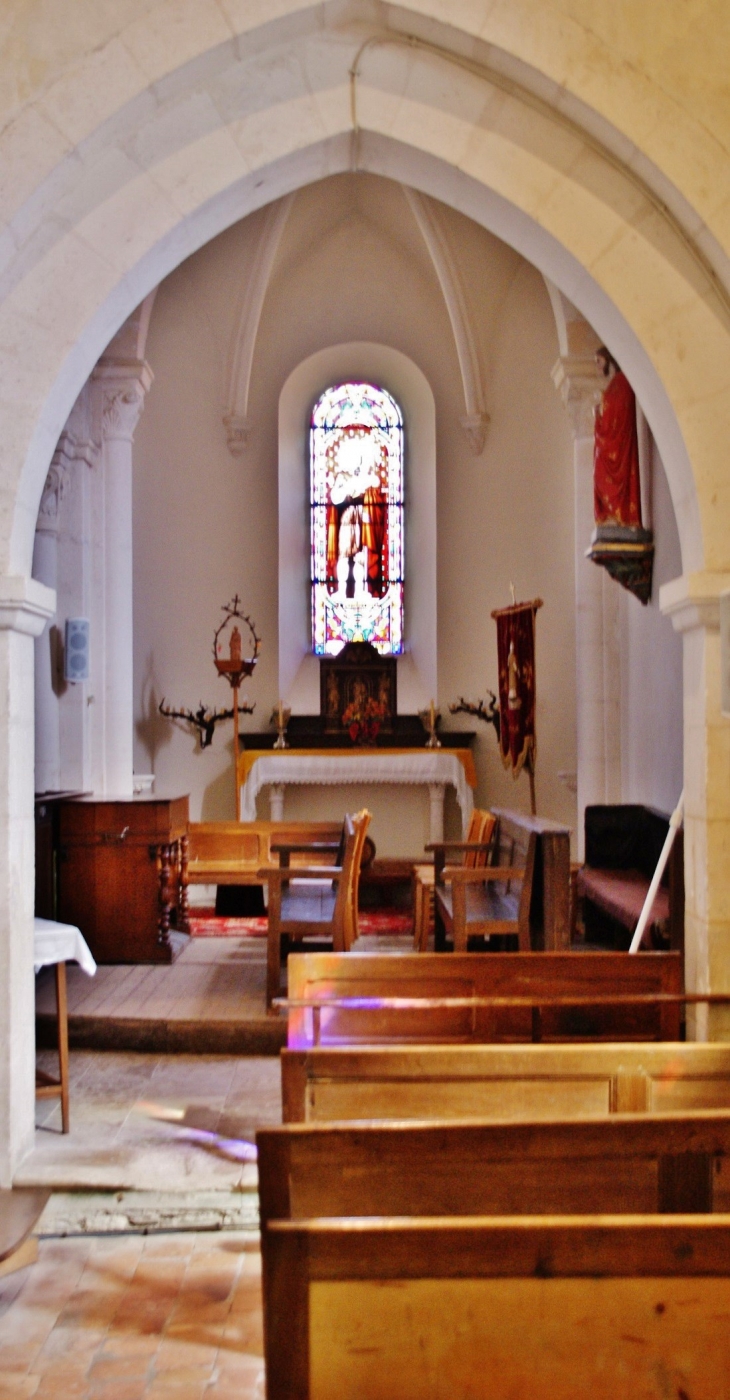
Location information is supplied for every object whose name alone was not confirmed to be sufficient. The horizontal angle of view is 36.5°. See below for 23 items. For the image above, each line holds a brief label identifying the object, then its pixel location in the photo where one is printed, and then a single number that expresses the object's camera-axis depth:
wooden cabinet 6.03
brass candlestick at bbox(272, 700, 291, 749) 9.45
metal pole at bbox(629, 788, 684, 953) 4.10
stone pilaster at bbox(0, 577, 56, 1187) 3.65
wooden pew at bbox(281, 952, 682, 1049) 3.25
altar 8.98
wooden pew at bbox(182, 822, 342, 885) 7.42
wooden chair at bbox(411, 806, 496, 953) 5.87
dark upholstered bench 5.41
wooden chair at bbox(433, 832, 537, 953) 4.63
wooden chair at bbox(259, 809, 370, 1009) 4.97
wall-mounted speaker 7.08
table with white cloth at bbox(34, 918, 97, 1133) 3.96
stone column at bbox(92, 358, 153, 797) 7.39
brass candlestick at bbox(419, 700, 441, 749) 9.45
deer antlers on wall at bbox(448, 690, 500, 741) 9.76
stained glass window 10.52
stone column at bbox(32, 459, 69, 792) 7.10
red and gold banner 7.56
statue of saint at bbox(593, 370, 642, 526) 5.87
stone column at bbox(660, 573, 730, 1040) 3.54
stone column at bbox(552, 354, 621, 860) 7.48
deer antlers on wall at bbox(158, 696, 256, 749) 9.77
